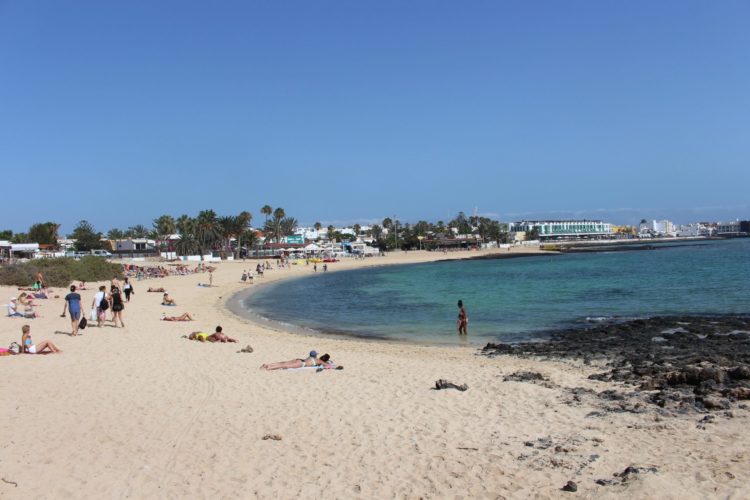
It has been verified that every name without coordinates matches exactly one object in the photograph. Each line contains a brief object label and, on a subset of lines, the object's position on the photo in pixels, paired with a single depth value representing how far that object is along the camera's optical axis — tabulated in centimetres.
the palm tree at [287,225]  11994
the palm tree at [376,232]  16268
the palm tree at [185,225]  9138
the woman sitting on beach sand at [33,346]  1230
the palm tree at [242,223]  9488
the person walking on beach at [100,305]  1708
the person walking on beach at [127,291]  2573
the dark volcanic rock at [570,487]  569
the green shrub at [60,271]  3142
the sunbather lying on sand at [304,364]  1177
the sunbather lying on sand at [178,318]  2056
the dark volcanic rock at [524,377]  1074
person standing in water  1884
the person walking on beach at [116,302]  1720
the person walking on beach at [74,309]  1518
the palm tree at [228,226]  9544
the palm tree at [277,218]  11269
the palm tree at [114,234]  12787
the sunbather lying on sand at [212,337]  1568
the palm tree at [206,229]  9150
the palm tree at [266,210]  11106
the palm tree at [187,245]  9000
